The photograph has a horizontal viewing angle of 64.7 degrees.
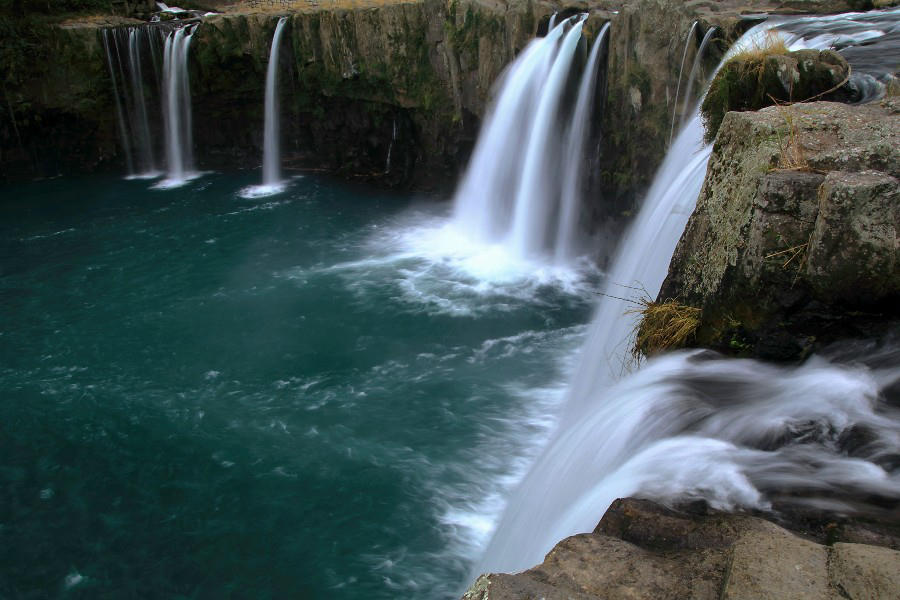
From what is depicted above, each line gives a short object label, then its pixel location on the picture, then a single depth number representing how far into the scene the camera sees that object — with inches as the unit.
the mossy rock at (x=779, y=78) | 284.0
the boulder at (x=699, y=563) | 116.0
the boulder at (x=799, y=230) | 186.5
